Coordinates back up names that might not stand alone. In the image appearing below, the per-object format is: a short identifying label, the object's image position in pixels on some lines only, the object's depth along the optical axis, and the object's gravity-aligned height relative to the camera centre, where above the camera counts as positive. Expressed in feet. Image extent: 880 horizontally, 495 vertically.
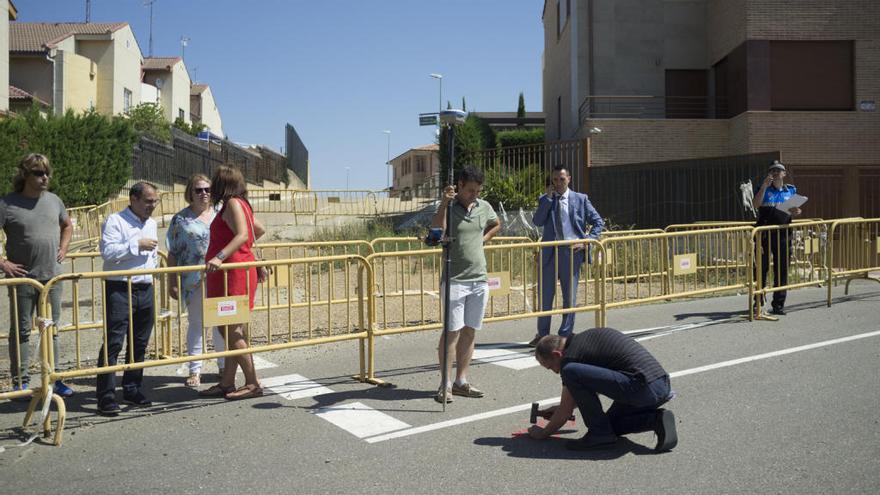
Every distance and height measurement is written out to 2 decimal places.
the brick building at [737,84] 75.66 +16.19
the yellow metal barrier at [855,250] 40.22 -0.45
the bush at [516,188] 74.23 +5.28
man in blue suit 28.55 +0.49
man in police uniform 35.01 +1.03
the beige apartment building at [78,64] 118.11 +28.40
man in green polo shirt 21.63 -0.85
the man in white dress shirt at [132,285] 20.80 -1.03
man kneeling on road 17.02 -3.00
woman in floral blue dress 22.58 +0.02
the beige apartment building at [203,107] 195.52 +35.32
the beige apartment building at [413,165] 259.19 +28.30
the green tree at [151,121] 105.60 +18.03
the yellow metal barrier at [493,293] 26.53 -1.91
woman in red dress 21.66 -0.07
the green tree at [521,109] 191.42 +32.17
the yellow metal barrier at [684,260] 32.76 -0.76
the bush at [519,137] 139.19 +18.80
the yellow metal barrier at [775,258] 34.17 -0.73
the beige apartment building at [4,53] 91.30 +22.41
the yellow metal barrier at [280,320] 20.52 -2.83
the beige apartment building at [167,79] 163.32 +34.56
